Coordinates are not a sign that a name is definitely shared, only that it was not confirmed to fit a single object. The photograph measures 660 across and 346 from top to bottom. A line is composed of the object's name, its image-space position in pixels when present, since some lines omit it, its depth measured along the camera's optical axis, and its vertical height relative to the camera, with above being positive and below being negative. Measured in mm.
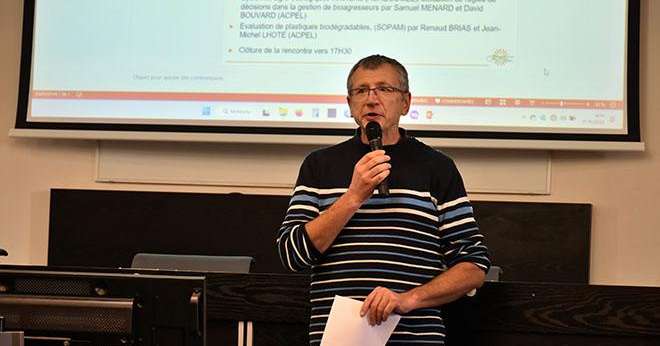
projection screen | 6235 +801
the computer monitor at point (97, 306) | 3588 -38
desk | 4617 -115
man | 4255 +99
